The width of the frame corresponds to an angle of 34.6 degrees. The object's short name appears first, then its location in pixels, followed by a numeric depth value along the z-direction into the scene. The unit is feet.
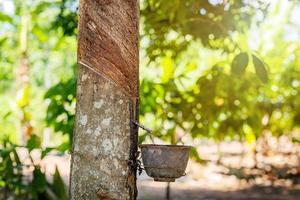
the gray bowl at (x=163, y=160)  8.07
